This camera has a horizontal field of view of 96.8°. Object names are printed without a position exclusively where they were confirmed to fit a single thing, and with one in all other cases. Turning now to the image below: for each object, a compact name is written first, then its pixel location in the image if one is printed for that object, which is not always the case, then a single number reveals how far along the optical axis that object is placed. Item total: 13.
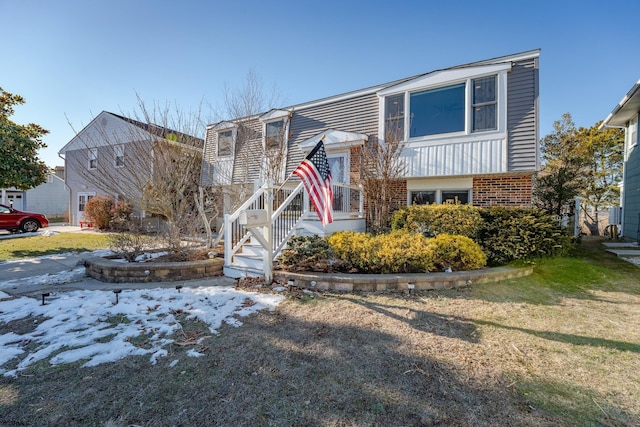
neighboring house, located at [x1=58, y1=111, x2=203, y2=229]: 6.76
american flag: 4.73
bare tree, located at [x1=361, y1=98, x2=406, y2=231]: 8.21
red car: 13.47
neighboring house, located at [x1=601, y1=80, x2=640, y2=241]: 8.64
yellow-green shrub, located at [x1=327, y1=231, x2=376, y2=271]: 5.09
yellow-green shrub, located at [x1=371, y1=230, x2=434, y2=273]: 4.96
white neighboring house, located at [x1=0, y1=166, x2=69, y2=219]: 23.22
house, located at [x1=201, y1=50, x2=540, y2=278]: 7.30
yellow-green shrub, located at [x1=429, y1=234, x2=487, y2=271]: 5.21
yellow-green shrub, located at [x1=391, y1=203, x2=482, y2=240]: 6.23
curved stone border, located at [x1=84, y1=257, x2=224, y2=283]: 5.53
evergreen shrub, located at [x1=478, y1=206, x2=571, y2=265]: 5.93
